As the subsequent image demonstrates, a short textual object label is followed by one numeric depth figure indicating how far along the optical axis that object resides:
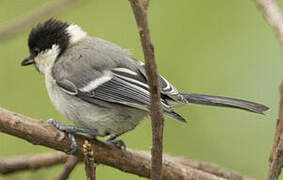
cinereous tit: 2.95
